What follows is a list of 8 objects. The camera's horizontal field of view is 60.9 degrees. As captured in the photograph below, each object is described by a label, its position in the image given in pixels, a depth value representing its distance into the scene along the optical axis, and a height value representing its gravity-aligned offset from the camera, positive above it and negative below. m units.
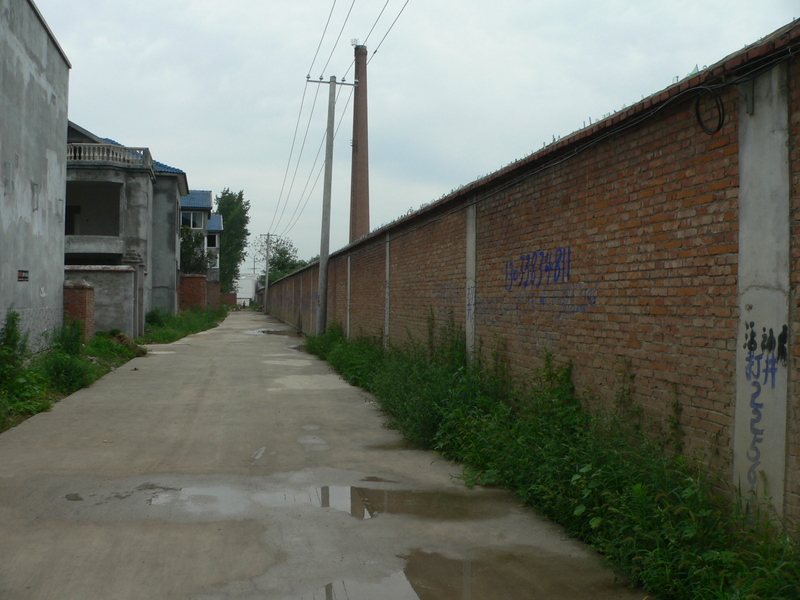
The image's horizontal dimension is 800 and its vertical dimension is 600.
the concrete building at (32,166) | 11.76 +2.58
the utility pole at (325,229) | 20.69 +2.37
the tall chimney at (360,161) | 27.41 +5.92
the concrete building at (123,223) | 19.70 +3.12
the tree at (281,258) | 75.25 +5.30
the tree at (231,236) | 74.19 +7.35
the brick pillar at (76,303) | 16.05 -0.06
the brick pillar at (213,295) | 51.71 +0.64
